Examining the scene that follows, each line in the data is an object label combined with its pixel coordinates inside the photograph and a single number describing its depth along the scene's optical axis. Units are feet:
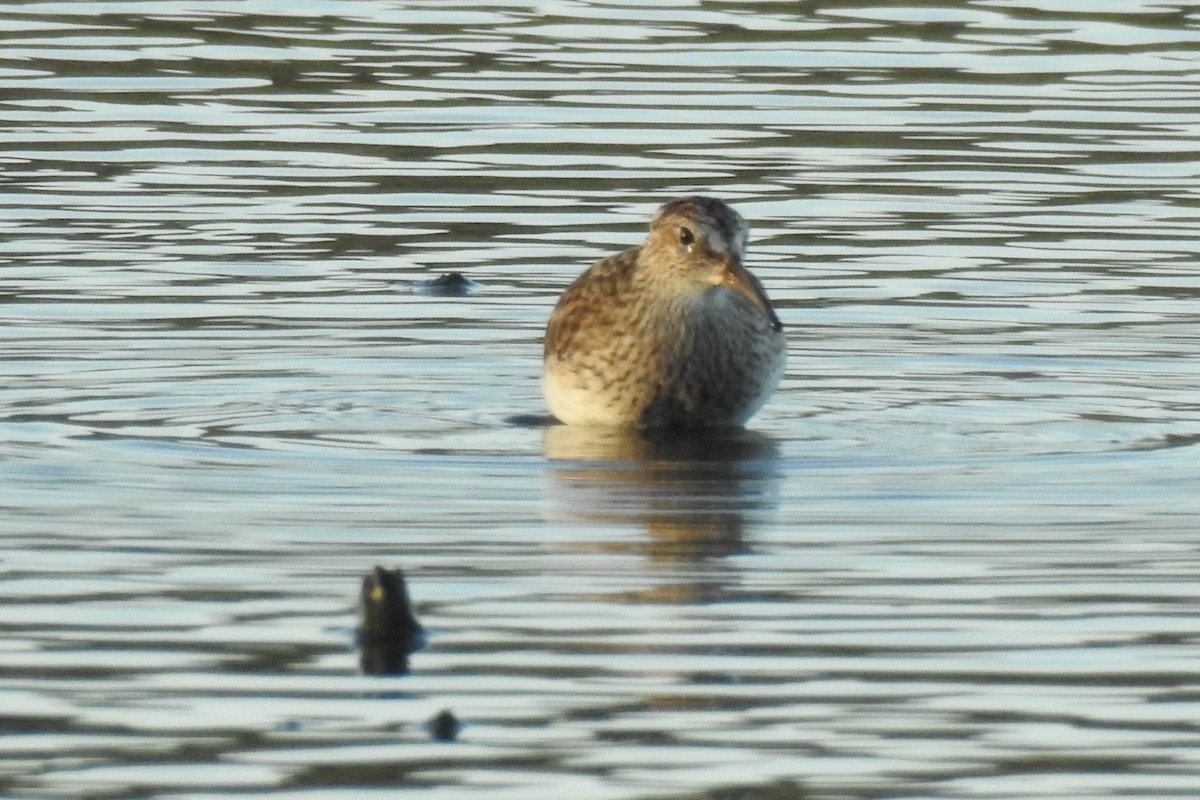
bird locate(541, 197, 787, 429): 83.56
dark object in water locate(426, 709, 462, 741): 49.73
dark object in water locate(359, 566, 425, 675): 55.26
